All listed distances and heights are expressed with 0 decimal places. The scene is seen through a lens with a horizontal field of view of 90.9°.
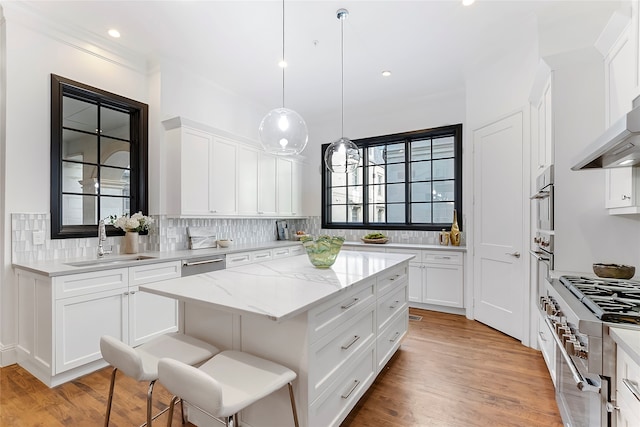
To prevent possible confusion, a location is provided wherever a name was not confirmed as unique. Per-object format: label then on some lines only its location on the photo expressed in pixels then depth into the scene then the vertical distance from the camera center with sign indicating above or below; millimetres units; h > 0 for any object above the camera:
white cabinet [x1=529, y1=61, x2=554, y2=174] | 2402 +815
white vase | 3348 -320
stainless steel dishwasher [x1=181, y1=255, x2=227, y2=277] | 3338 -584
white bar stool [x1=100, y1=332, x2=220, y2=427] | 1399 -730
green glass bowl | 2389 -279
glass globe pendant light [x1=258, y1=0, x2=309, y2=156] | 2455 +647
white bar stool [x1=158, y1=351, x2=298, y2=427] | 1163 -727
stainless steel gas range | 1210 -549
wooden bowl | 1921 -358
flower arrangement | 3283 -103
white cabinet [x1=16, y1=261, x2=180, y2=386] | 2377 -864
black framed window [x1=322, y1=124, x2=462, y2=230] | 4715 +460
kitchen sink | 2780 -458
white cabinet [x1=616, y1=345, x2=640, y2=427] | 1033 -617
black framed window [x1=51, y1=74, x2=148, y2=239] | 2971 +590
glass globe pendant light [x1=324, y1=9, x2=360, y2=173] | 3154 +574
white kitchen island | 1499 -627
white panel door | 3238 -146
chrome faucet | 3098 -237
